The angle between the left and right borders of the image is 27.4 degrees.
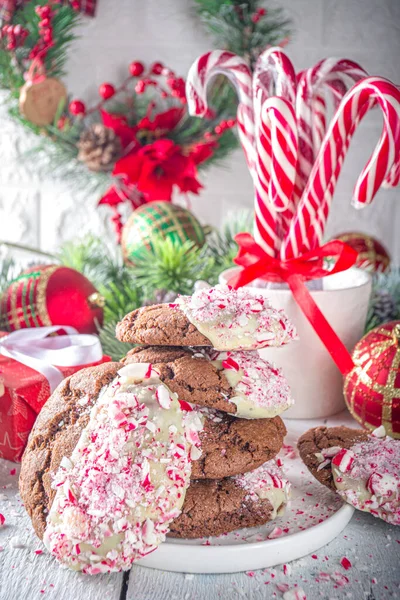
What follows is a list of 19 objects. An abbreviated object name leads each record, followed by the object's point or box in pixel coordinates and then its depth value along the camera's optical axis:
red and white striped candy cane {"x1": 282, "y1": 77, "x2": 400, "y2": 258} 0.38
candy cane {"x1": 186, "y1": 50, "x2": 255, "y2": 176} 0.42
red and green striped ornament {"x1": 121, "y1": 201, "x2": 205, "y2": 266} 0.54
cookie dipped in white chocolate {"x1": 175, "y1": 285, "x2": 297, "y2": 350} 0.31
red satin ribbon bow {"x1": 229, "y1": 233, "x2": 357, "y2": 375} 0.40
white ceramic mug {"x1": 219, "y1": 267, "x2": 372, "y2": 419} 0.41
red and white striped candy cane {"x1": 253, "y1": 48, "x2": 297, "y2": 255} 0.40
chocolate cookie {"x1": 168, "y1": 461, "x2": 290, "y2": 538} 0.30
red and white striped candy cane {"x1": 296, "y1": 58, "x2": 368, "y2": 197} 0.42
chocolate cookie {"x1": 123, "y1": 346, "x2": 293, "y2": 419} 0.31
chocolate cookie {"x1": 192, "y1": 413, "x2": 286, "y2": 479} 0.30
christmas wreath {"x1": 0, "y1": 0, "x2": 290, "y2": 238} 0.62
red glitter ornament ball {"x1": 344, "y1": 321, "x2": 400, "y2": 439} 0.38
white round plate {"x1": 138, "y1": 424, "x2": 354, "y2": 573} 0.29
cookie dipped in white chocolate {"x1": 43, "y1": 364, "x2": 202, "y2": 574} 0.28
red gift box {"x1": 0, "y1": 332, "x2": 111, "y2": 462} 0.37
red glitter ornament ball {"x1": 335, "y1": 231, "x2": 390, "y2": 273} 0.61
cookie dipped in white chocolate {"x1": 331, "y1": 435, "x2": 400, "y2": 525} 0.31
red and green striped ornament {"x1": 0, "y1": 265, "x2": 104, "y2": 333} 0.47
